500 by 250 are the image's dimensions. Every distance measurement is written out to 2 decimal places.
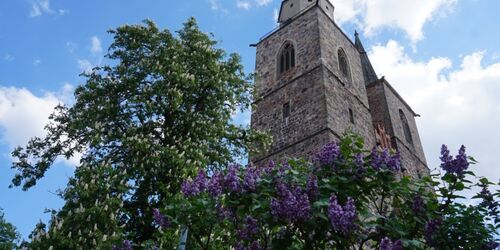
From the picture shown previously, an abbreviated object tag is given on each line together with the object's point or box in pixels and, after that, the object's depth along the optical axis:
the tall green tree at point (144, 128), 8.15
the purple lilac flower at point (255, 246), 4.16
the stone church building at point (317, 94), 16.34
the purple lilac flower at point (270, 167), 4.62
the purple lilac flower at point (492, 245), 3.79
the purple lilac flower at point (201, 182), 4.51
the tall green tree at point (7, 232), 19.39
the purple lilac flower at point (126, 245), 4.37
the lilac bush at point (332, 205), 3.84
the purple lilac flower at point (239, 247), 4.28
